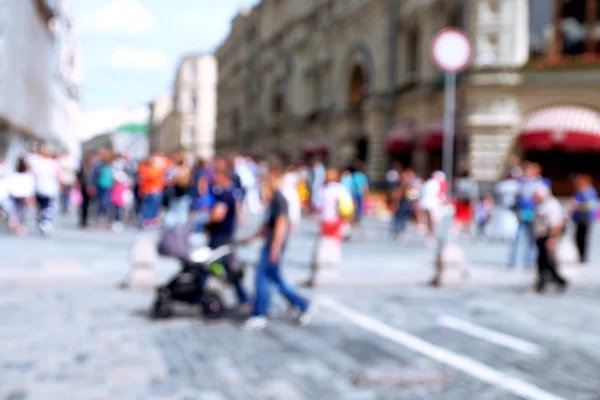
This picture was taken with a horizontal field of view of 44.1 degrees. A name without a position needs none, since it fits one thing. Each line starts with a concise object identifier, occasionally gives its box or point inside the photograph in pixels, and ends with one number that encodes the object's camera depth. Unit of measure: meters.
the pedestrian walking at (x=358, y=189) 21.05
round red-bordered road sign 13.61
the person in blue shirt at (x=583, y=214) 14.41
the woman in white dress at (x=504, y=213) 17.69
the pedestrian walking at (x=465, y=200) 19.14
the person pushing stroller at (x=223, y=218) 8.60
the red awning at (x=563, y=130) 24.05
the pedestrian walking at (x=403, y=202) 18.39
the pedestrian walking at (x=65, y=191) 23.82
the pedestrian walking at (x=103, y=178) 18.20
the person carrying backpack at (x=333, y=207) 13.88
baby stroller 7.98
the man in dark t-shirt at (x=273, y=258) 7.83
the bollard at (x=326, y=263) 10.91
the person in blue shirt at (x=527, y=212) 13.61
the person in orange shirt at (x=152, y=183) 17.77
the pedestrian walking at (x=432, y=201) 17.69
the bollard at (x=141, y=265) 10.14
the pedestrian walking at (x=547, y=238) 10.76
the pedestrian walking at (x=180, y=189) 17.27
